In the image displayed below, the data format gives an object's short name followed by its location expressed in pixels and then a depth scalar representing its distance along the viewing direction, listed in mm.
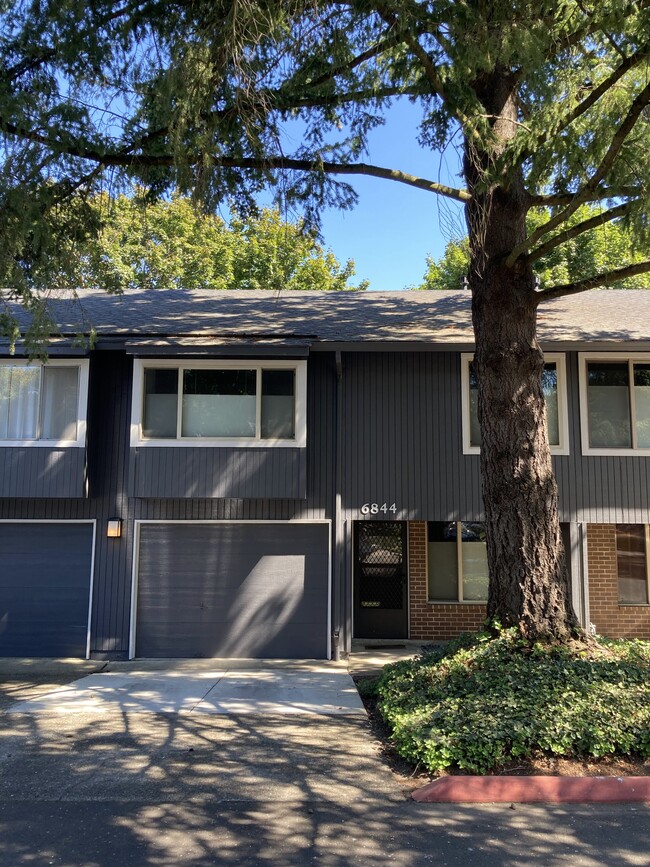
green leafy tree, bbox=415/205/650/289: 20359
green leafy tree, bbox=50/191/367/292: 22469
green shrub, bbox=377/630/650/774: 5504
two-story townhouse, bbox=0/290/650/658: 10406
